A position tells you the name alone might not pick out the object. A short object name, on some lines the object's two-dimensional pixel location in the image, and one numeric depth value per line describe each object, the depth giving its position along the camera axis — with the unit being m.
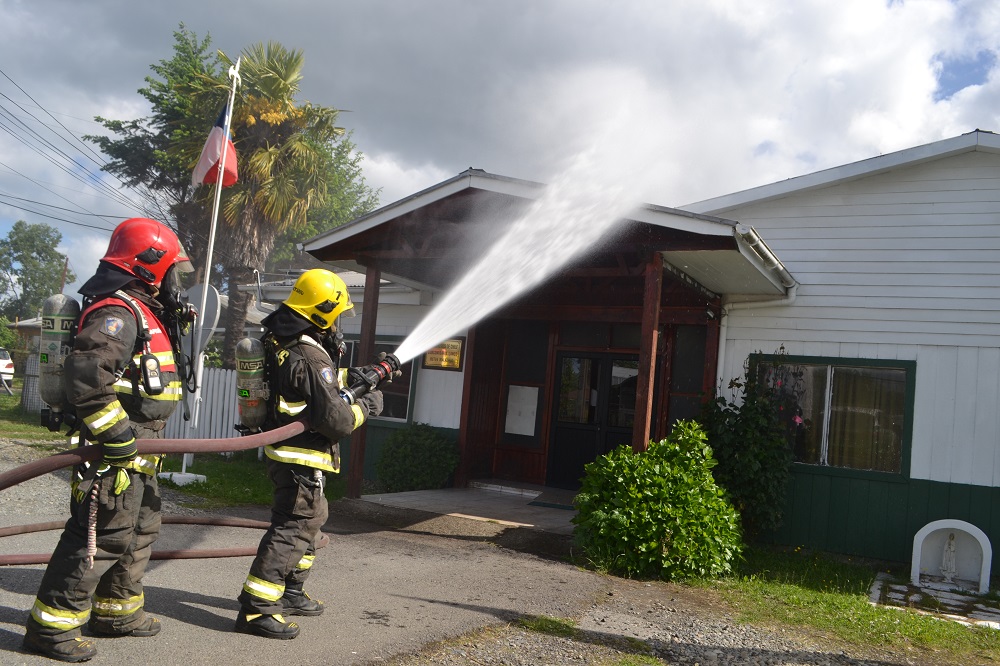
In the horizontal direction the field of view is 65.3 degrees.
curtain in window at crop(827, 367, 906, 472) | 8.95
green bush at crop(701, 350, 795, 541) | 8.65
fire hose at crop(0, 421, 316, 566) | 3.37
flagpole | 10.77
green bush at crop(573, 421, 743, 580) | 6.82
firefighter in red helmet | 3.59
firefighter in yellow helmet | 4.26
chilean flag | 11.15
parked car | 31.22
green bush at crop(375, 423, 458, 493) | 11.11
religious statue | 8.16
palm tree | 18.73
